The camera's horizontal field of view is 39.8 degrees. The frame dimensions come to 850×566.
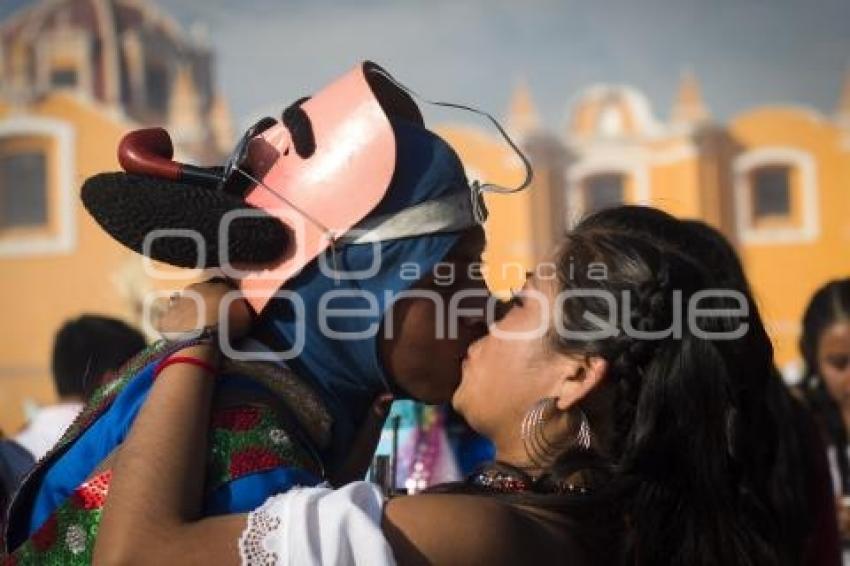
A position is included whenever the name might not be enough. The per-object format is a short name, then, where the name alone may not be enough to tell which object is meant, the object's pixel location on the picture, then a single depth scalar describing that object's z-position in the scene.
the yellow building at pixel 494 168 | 10.70
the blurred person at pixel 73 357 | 3.39
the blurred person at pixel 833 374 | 3.55
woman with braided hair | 1.44
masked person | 1.38
